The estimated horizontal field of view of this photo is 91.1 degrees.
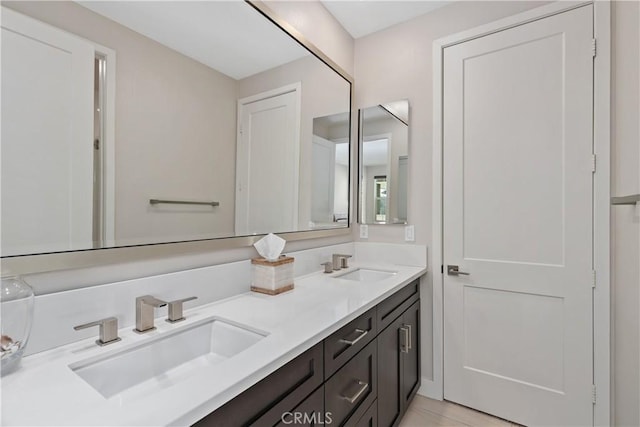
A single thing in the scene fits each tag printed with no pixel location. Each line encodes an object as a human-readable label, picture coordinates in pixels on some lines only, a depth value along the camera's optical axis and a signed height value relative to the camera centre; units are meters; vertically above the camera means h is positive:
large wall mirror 0.85 +0.32
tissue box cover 1.46 -0.29
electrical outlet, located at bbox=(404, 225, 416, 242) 2.21 -0.13
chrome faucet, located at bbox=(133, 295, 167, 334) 1.00 -0.32
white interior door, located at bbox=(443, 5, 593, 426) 1.70 -0.03
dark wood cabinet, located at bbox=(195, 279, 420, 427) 0.81 -0.58
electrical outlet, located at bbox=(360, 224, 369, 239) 2.43 -0.13
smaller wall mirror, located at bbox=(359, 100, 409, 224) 2.25 +0.39
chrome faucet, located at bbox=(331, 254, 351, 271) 2.07 -0.31
